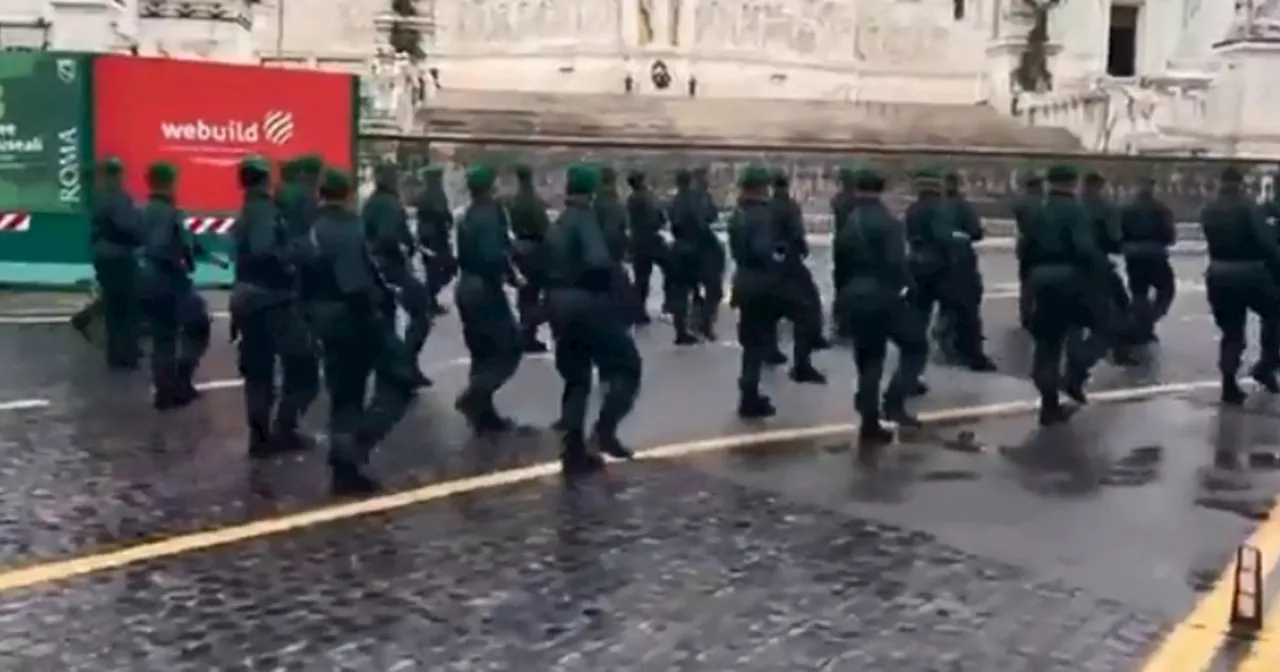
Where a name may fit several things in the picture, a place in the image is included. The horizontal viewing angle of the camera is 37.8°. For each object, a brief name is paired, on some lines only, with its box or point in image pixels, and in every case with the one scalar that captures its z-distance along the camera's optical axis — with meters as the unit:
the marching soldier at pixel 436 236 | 15.42
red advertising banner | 20.02
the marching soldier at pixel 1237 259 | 13.12
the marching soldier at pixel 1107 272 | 12.60
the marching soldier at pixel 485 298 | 11.16
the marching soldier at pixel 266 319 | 10.68
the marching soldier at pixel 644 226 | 16.95
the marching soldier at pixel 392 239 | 12.70
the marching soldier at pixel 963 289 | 14.63
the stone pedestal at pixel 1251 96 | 37.09
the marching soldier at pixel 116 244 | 13.59
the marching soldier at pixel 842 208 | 12.25
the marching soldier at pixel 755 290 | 12.40
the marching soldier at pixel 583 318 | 10.09
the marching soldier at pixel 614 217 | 12.80
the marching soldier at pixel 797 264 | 12.88
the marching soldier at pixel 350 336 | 9.66
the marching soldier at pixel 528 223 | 11.64
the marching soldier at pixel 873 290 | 11.50
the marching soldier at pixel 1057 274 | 12.19
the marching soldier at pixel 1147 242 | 15.98
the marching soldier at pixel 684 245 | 16.84
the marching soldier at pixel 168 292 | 12.54
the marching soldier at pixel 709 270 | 16.97
